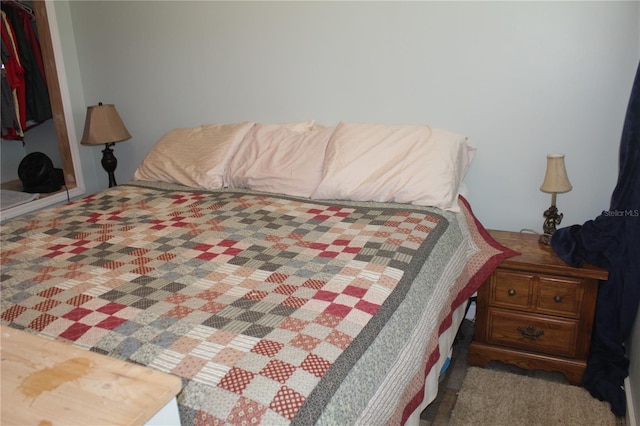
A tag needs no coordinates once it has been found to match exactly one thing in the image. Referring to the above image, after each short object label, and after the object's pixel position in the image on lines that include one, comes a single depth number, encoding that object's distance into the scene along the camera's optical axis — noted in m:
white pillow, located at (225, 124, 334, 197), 2.38
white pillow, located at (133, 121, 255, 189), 2.57
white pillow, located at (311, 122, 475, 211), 2.14
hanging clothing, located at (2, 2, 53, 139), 3.29
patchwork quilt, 1.05
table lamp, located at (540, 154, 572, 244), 2.09
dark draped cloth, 1.82
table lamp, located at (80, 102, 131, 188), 2.99
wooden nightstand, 2.02
